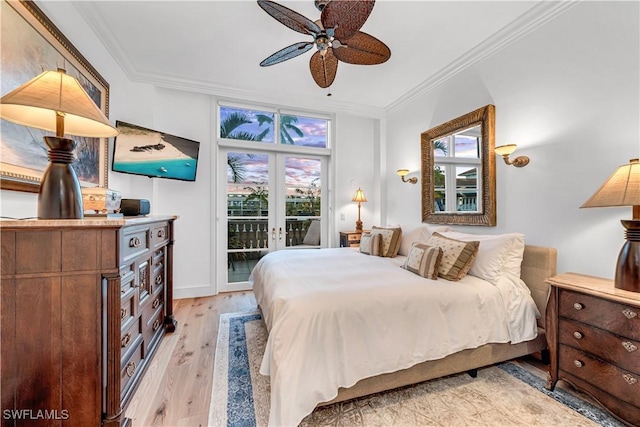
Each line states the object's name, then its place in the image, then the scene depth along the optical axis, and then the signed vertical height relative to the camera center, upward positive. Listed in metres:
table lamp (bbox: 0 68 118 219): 1.12 +0.46
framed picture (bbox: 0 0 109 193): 1.32 +0.84
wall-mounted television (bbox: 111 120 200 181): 2.75 +0.71
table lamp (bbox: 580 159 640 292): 1.45 +0.06
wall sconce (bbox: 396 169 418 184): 3.71 +0.58
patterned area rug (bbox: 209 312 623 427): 1.50 -1.20
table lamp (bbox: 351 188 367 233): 4.27 +0.25
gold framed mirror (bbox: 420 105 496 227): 2.65 +0.51
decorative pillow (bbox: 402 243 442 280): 2.01 -0.38
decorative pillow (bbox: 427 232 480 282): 2.00 -0.36
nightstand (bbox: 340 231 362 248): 4.13 -0.39
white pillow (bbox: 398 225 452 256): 2.91 -0.25
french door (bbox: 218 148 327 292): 3.97 +0.12
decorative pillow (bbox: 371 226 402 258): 2.96 -0.32
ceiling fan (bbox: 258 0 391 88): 1.52 +1.27
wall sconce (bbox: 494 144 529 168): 2.33 +0.55
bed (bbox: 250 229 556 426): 1.39 -0.70
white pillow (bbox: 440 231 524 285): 2.03 -0.35
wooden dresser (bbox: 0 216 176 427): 1.08 -0.48
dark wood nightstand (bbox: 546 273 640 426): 1.39 -0.75
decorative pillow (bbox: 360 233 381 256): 2.97 -0.36
